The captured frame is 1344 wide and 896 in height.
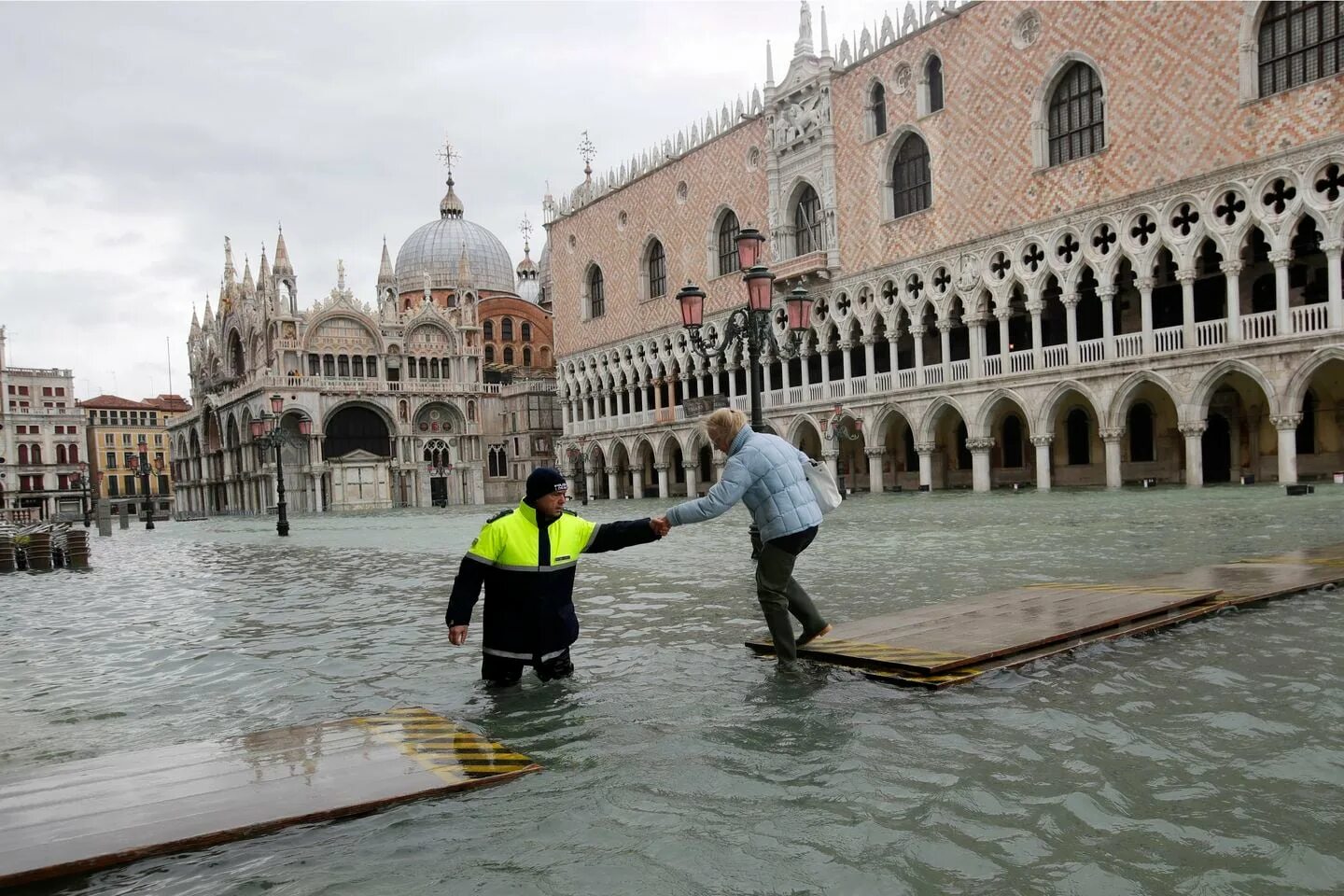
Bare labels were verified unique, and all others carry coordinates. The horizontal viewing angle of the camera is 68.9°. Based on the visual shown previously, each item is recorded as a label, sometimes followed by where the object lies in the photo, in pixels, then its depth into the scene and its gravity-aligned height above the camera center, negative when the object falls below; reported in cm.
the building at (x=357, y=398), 5150 +334
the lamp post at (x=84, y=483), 5246 -77
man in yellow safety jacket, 504 -66
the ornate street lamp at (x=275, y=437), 2467 +85
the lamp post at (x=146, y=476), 3534 -32
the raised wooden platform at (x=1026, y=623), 530 -128
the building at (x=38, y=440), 8056 +300
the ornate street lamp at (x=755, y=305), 1173 +165
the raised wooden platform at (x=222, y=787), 322 -124
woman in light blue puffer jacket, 535 -38
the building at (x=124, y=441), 9212 +278
